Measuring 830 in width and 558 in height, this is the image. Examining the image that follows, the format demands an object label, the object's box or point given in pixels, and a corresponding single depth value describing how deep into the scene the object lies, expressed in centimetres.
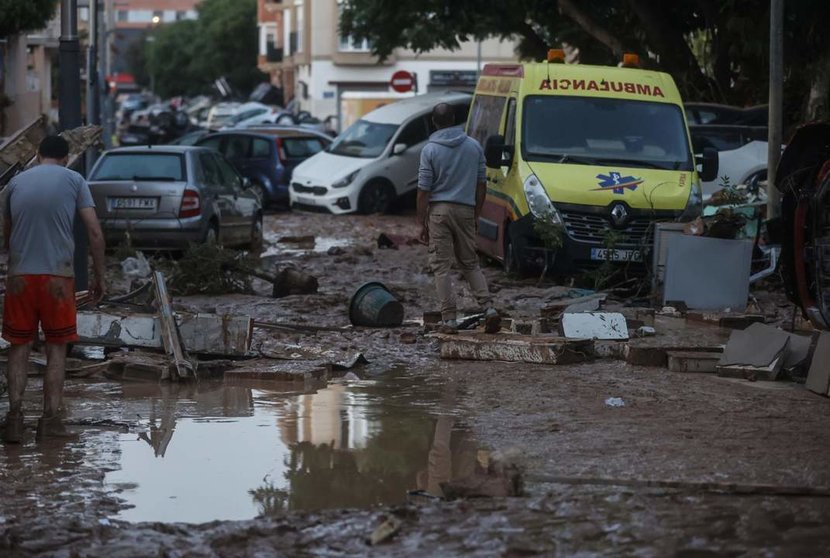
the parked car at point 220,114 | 6301
